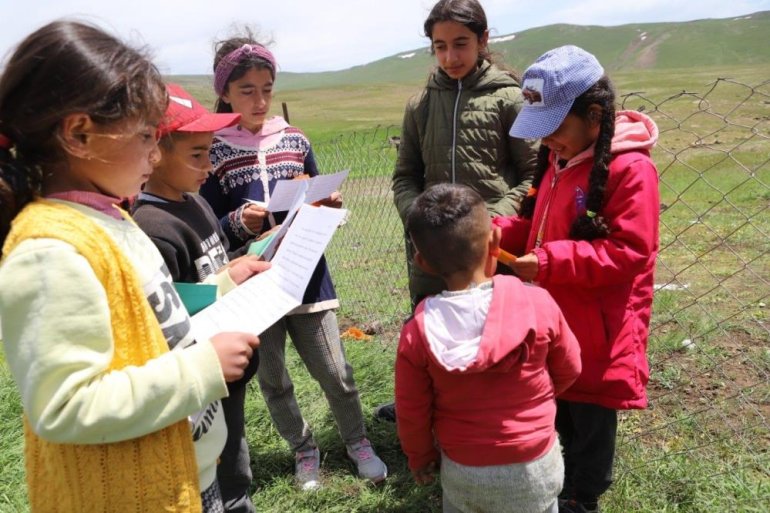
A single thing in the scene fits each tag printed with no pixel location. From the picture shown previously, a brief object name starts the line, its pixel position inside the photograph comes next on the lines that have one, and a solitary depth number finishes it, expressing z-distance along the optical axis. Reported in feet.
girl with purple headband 8.28
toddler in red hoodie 5.35
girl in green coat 8.09
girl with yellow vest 3.48
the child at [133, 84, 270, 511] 5.74
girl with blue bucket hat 6.07
